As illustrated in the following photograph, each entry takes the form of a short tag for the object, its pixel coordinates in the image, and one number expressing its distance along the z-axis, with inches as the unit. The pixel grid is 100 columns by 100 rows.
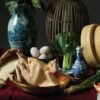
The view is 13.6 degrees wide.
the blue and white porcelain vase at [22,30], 106.3
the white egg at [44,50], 101.6
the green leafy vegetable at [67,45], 96.1
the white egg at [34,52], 101.5
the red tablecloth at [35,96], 84.9
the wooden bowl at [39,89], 84.4
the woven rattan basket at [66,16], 114.5
